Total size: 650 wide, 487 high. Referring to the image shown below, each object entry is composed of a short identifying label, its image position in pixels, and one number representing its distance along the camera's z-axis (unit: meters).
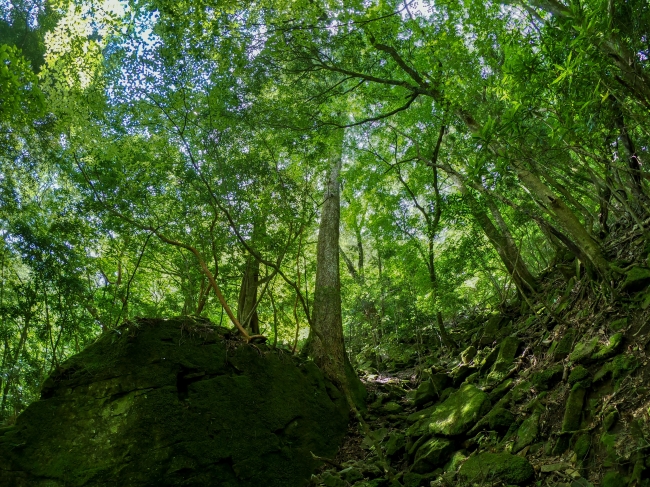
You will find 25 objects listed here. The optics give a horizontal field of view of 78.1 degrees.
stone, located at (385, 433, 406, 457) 5.32
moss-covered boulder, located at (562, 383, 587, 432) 3.69
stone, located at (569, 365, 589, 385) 4.04
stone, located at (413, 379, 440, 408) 6.53
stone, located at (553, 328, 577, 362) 4.84
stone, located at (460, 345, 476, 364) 7.20
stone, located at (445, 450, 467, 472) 4.27
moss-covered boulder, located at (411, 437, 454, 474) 4.57
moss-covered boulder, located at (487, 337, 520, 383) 5.75
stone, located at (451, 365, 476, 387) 6.62
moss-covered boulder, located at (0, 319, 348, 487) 4.16
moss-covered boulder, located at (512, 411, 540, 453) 3.96
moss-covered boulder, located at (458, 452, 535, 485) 3.49
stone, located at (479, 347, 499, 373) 6.36
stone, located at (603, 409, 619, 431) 3.30
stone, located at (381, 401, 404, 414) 6.81
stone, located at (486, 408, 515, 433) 4.44
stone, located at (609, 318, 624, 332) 4.21
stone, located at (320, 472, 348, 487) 4.66
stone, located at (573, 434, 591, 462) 3.34
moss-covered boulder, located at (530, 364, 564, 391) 4.56
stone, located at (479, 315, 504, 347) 7.41
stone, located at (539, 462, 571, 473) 3.36
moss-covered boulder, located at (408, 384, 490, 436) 4.82
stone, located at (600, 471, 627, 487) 2.83
